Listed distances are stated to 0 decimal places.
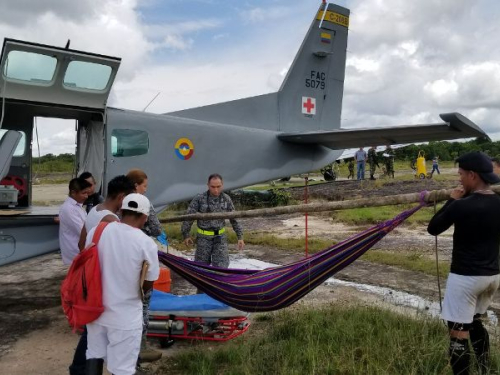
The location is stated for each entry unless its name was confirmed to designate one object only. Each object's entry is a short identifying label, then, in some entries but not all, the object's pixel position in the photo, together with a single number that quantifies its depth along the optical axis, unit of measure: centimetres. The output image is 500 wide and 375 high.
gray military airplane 542
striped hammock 386
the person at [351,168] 2850
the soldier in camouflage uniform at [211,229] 557
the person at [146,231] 414
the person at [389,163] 2482
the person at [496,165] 507
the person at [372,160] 2270
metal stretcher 470
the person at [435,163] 2788
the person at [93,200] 574
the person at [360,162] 2047
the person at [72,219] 485
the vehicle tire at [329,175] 2741
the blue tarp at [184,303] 474
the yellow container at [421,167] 2408
